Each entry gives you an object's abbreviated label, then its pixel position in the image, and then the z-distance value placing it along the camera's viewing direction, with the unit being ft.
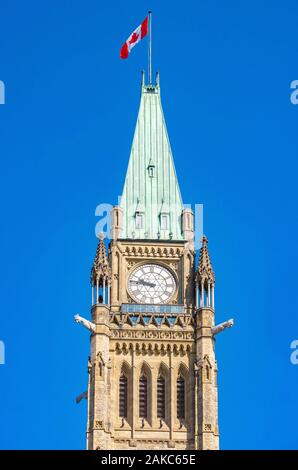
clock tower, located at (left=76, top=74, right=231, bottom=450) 371.15
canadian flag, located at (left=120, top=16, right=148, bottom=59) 395.34
